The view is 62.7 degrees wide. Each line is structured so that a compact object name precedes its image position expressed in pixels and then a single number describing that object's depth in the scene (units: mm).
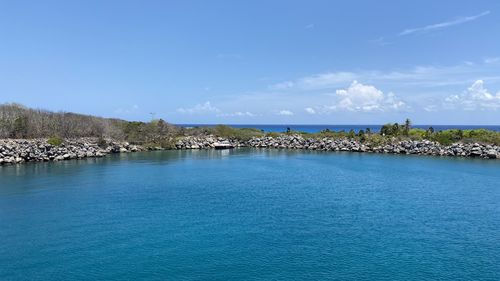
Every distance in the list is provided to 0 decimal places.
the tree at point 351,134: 154775
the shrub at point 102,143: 126175
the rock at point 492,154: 111631
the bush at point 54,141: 112444
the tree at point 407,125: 150538
